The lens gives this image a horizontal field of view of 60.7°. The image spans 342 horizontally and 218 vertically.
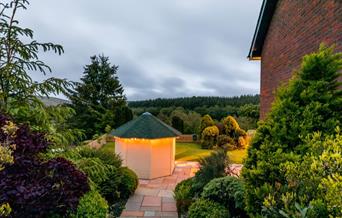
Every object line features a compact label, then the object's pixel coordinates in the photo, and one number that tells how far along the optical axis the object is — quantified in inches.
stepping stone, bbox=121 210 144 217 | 251.4
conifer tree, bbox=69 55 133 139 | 874.1
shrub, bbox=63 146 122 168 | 266.4
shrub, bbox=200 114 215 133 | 700.0
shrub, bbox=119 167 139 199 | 299.0
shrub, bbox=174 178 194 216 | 245.9
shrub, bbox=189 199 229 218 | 188.8
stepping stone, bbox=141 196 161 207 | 281.9
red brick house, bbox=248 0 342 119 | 195.0
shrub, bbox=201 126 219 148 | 653.3
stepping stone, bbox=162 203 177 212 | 266.7
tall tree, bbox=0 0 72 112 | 169.5
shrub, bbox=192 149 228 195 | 247.0
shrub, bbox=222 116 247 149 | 649.6
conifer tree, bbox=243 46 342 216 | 125.1
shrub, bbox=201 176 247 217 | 201.8
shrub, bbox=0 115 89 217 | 109.4
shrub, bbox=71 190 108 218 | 151.6
